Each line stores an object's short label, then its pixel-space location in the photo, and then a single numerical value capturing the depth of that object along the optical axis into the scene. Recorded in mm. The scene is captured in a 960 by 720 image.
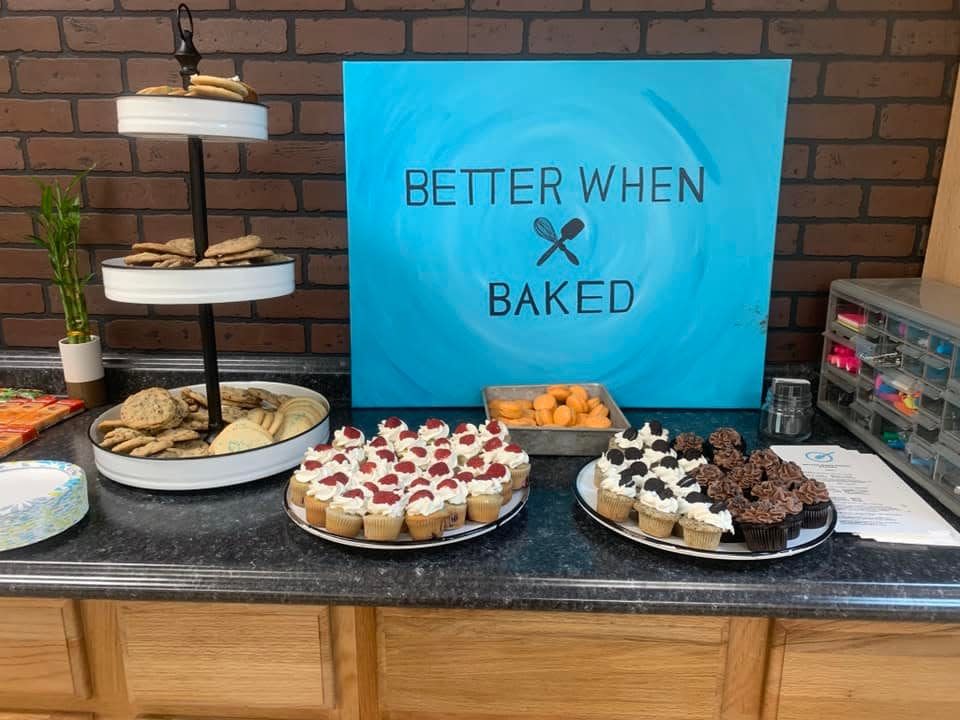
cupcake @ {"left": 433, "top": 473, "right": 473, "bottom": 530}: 1067
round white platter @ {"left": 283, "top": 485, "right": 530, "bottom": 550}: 1033
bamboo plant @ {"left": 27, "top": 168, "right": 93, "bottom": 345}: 1532
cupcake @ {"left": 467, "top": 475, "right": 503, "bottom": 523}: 1087
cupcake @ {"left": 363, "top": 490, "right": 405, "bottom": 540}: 1040
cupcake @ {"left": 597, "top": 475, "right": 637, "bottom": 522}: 1085
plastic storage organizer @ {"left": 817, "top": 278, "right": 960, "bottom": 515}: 1191
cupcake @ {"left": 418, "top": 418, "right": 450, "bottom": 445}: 1306
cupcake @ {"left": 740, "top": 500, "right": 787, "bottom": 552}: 1005
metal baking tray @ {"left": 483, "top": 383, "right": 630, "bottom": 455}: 1366
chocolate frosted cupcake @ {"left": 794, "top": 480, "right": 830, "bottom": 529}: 1067
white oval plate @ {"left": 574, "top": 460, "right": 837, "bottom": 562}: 1006
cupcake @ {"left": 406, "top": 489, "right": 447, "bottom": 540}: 1040
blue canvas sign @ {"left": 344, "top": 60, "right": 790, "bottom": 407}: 1547
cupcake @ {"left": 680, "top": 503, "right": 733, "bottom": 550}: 1003
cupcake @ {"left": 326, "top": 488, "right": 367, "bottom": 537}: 1049
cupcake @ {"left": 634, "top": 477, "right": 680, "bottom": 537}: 1039
